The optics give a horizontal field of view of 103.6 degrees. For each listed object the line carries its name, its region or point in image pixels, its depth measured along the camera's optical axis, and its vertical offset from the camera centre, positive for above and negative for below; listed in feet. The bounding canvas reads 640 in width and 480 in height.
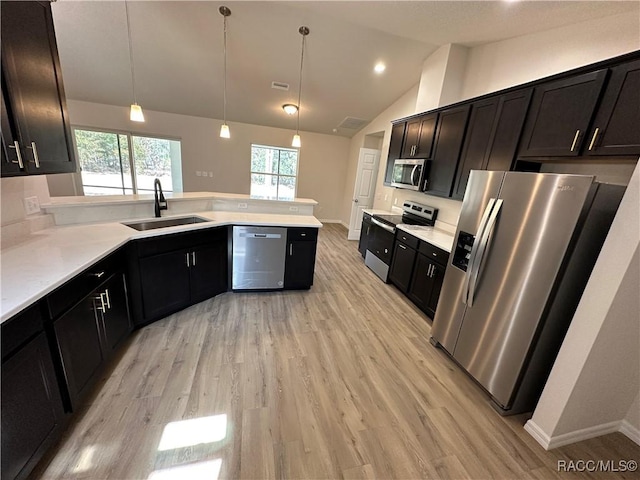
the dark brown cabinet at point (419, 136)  11.16 +2.17
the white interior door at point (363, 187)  18.93 -0.63
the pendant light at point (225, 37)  10.02 +5.60
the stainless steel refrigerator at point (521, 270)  4.81 -1.57
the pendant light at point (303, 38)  10.86 +5.83
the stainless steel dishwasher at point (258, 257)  9.68 -3.44
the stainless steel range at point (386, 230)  12.09 -2.47
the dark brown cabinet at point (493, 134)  7.54 +1.83
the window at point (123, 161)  18.51 -0.58
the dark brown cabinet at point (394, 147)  13.42 +1.84
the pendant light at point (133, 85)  7.75 +4.07
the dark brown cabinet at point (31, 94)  4.43 +0.93
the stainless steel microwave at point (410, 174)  11.27 +0.43
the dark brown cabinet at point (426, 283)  8.91 -3.59
